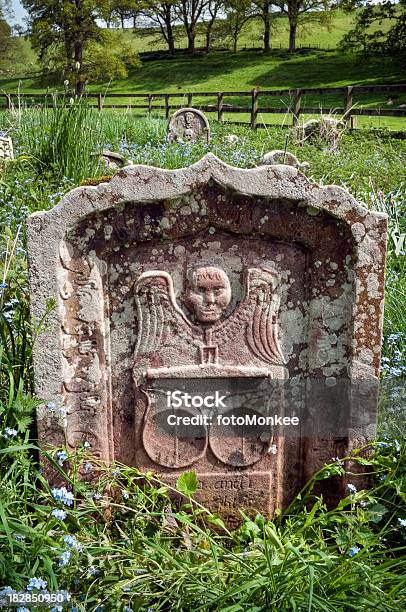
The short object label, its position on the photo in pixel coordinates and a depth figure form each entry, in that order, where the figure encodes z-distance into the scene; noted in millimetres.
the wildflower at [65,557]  1712
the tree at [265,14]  39247
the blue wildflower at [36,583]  1631
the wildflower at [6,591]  1657
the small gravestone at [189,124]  10465
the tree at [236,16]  38750
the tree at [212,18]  41562
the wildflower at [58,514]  1839
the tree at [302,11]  38656
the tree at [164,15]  41125
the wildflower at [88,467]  2193
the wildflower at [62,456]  2143
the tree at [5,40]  37156
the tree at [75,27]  24583
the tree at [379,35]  29422
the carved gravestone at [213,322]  2143
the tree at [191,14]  42000
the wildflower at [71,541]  1768
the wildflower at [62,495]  1902
